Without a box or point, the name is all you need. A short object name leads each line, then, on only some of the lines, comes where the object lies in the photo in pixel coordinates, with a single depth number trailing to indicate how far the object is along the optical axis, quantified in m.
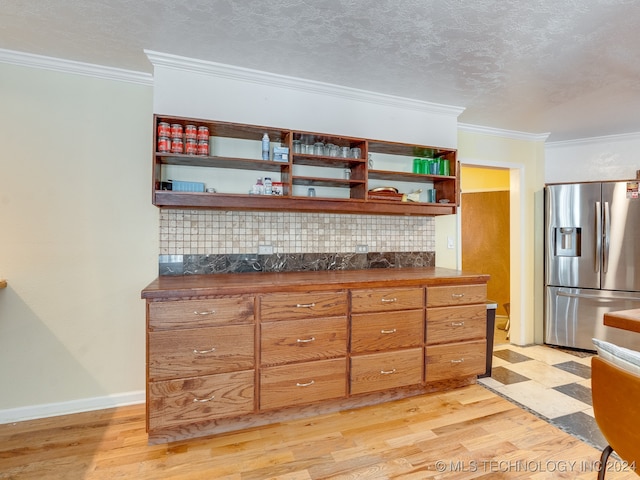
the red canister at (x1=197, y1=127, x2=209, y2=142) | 2.29
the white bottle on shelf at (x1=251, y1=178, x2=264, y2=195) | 2.44
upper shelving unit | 2.26
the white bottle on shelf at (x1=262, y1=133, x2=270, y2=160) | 2.44
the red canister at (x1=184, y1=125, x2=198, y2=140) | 2.25
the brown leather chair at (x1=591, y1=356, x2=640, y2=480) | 0.96
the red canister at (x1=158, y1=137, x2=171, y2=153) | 2.18
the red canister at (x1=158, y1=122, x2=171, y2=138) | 2.19
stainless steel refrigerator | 3.33
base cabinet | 1.91
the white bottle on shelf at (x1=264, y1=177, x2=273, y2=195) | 2.45
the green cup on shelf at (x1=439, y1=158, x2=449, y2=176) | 2.99
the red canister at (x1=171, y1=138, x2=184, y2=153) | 2.22
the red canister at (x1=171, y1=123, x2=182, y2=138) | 2.22
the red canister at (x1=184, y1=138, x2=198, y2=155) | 2.25
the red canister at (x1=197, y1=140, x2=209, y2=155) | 2.29
